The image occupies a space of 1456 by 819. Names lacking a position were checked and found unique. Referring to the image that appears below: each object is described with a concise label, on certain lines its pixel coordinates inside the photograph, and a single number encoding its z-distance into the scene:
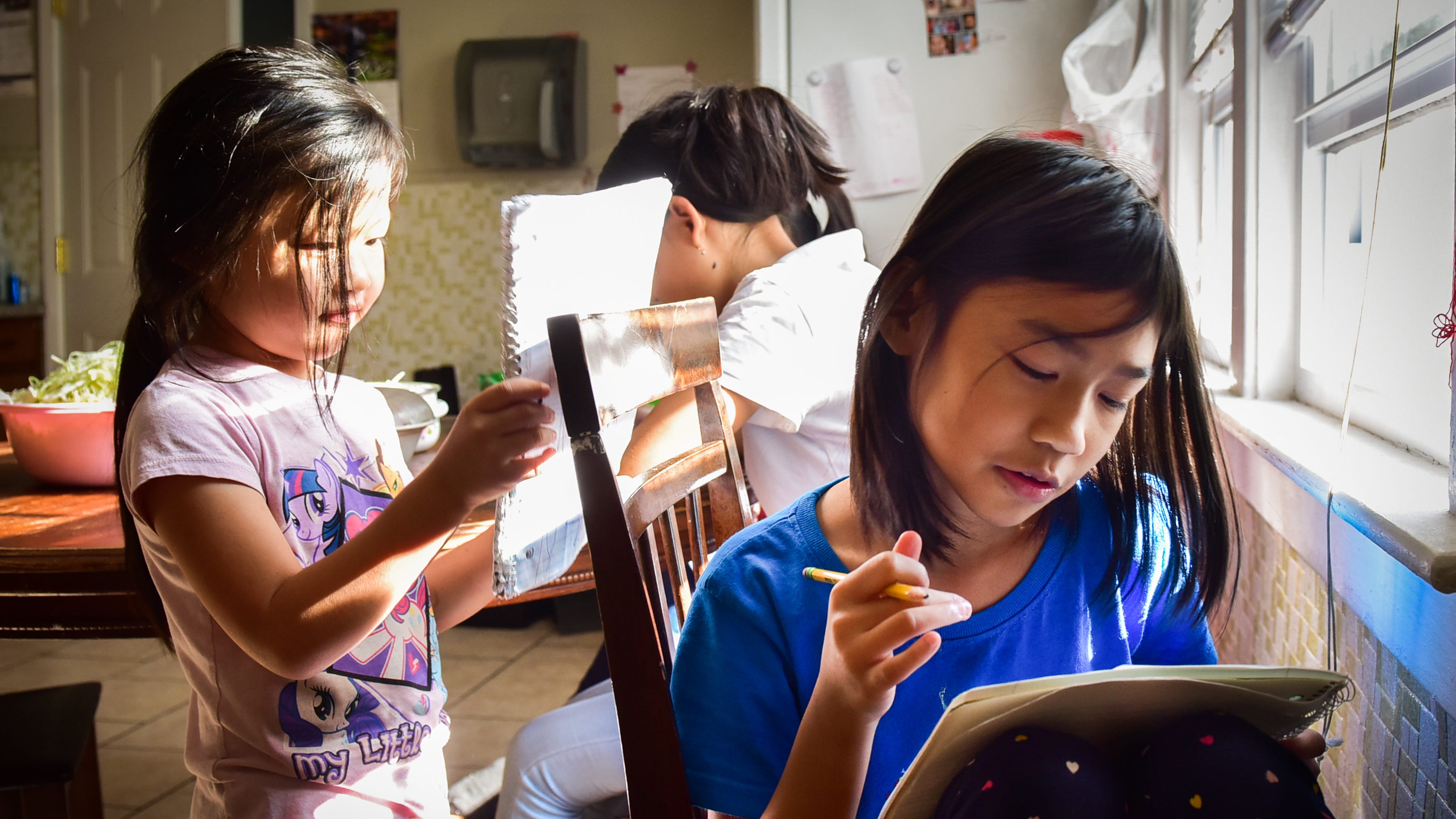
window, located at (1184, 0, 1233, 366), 1.88
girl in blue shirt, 0.72
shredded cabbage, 1.39
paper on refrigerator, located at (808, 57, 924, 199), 2.42
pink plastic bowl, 1.35
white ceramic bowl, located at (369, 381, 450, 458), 1.59
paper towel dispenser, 3.67
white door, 3.67
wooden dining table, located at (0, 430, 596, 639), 1.10
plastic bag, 2.16
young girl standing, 0.74
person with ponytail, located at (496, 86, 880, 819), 1.21
